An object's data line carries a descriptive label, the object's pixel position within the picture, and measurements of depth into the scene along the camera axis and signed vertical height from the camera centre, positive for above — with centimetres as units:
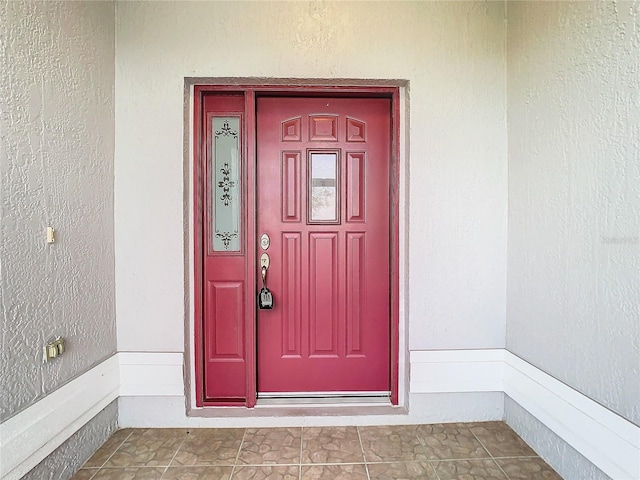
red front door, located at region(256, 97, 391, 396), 211 -9
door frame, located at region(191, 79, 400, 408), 200 +16
